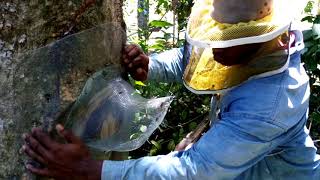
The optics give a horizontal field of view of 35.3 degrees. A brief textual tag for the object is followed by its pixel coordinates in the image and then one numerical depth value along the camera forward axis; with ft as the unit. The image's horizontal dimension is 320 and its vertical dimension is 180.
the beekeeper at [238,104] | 5.29
